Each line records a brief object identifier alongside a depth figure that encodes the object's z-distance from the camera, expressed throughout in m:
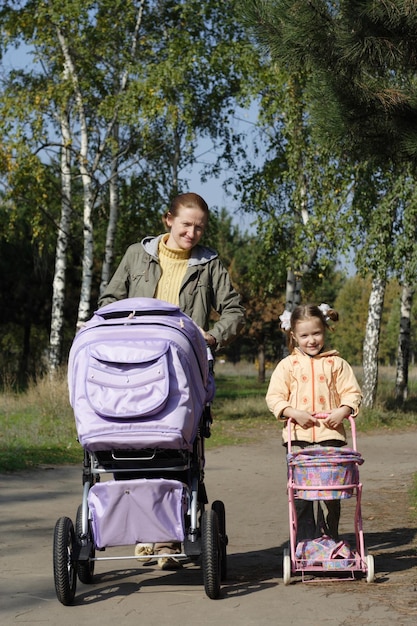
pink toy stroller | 5.80
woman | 6.20
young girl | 6.19
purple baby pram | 5.26
